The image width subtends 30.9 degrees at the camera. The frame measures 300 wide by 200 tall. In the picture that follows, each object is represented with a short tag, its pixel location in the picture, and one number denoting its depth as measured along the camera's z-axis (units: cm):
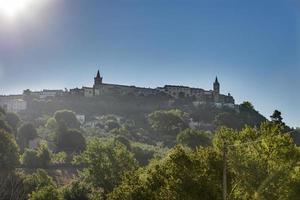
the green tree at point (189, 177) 3212
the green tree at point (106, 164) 7012
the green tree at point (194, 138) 11075
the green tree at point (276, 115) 11088
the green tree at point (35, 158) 9194
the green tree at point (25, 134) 11910
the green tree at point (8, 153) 8356
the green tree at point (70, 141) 11181
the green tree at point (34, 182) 6964
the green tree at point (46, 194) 5800
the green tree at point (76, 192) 6712
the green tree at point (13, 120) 12980
